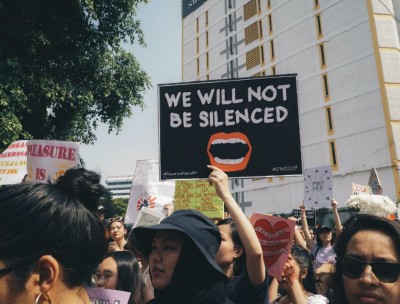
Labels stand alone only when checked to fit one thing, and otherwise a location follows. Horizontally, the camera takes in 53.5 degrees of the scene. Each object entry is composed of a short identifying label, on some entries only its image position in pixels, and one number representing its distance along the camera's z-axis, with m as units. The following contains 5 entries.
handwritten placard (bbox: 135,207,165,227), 4.66
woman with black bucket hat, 1.97
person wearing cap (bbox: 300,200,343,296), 6.17
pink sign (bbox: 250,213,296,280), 3.13
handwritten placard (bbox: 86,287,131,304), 2.43
